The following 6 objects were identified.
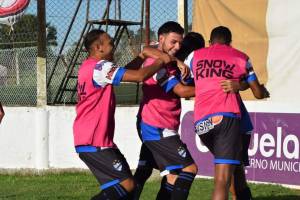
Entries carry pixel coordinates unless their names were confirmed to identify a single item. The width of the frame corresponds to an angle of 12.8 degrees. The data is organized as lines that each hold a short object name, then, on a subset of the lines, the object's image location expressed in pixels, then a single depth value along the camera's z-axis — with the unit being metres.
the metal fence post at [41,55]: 24.32
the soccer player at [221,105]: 12.79
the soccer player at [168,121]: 12.86
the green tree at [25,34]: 25.29
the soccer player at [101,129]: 12.04
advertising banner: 18.86
